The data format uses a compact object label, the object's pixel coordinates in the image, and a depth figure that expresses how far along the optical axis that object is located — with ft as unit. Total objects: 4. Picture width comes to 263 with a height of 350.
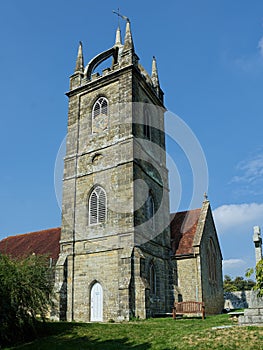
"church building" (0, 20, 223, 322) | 65.41
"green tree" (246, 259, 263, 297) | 39.30
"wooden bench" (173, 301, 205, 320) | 64.49
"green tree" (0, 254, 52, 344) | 42.77
